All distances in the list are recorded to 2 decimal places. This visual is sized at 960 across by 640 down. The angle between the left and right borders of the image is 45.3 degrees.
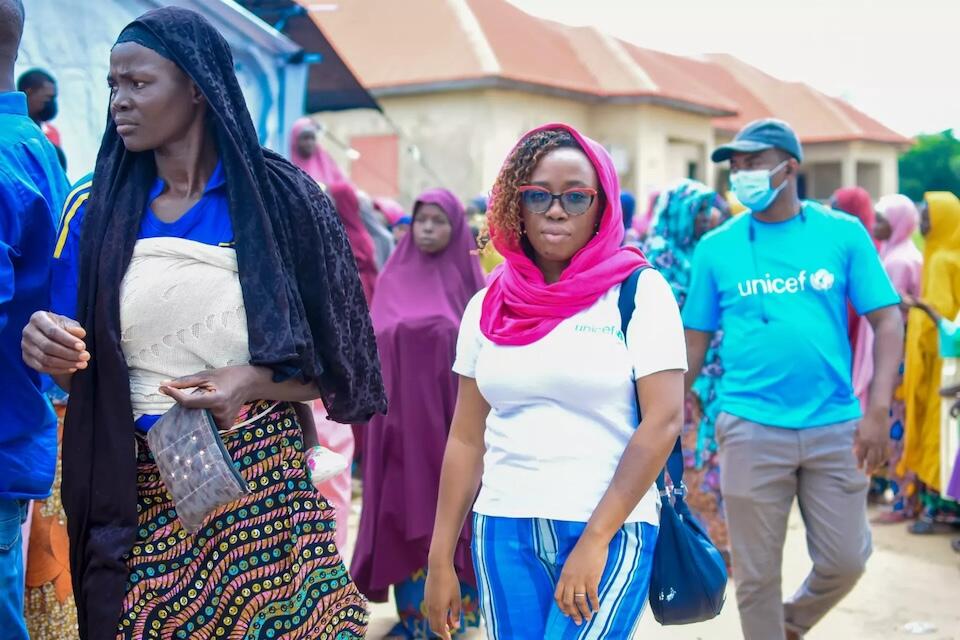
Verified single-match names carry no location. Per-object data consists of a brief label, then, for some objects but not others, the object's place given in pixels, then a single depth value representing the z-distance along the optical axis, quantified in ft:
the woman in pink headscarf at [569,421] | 9.45
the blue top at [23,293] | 9.87
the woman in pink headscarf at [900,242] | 29.17
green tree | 147.23
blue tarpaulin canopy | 33.22
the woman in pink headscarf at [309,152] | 30.12
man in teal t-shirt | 14.83
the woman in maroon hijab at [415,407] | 18.53
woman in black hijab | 8.72
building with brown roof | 72.18
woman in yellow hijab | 26.50
